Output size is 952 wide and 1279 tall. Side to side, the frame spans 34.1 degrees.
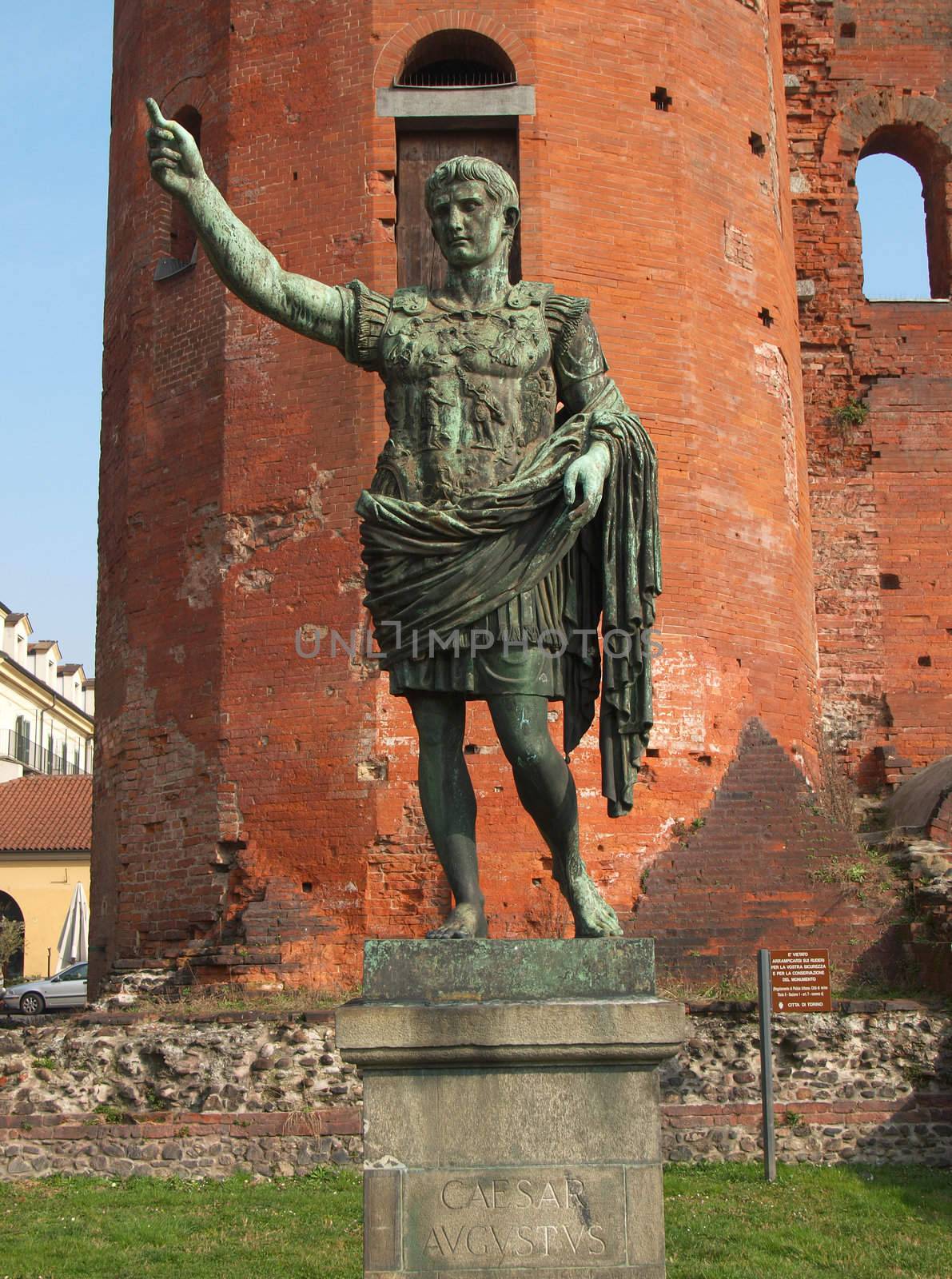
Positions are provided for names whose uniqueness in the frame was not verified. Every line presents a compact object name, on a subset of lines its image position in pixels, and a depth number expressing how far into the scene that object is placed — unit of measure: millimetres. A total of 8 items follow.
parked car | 27172
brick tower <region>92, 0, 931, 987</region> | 13250
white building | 50562
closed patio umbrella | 26922
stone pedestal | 3928
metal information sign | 10148
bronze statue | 4449
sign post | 9711
